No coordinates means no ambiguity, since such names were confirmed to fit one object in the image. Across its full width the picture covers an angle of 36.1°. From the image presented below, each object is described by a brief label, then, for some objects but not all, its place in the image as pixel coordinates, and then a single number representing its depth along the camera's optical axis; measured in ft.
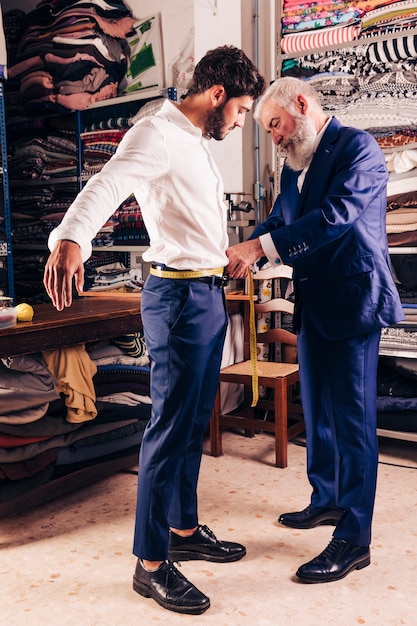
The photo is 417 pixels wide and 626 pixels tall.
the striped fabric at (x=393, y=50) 10.56
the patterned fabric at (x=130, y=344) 10.23
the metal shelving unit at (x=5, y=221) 12.65
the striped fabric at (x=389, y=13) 10.53
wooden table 7.70
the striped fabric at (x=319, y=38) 11.10
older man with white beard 6.94
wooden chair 10.76
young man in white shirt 6.23
